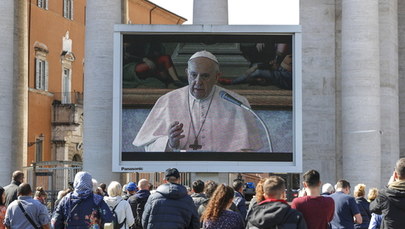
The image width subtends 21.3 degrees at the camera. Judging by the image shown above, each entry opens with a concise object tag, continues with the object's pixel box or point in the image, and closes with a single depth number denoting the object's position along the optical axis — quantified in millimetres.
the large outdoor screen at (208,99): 29531
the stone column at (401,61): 37156
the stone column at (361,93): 31578
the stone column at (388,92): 34031
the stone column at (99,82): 32219
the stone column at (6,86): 33938
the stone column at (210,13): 31750
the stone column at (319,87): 33531
